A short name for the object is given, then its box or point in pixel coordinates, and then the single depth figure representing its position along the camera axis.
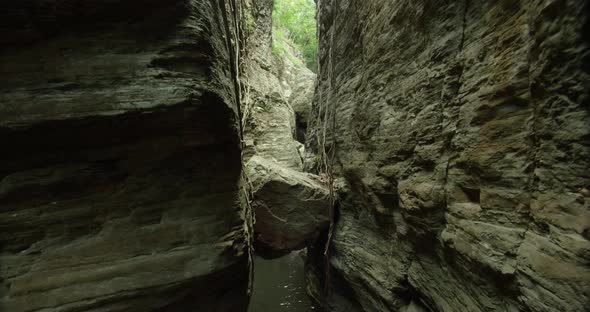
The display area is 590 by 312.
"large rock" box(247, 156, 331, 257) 3.98
